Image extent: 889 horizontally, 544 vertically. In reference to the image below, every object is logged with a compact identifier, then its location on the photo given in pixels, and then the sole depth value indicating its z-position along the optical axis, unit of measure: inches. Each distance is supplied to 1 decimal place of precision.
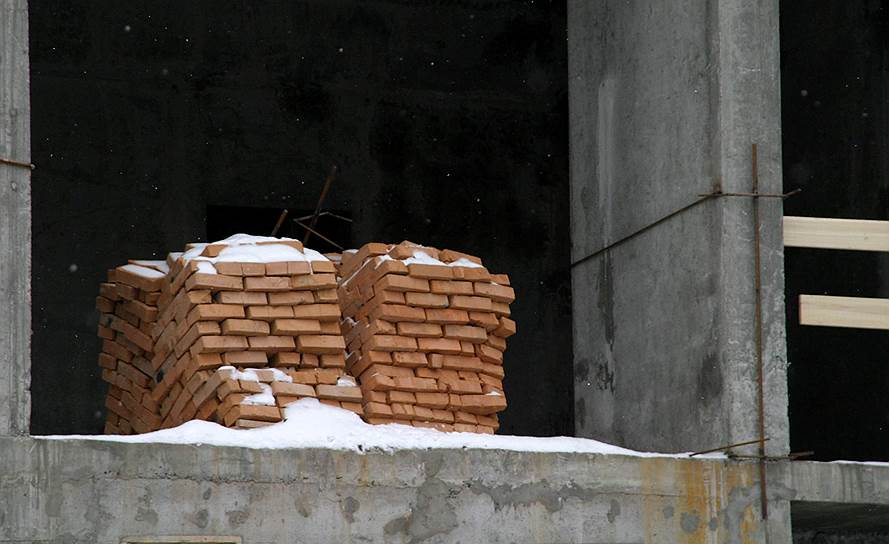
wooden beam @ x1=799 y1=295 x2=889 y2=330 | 773.3
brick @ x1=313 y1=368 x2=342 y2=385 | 751.1
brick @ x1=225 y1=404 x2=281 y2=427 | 718.5
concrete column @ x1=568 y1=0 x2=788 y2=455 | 775.7
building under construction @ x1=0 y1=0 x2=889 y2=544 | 686.5
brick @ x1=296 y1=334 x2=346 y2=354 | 757.9
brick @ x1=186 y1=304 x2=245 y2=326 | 744.3
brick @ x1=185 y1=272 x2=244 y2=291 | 749.9
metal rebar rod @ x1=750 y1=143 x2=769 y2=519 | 757.9
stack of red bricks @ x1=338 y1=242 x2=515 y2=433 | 776.9
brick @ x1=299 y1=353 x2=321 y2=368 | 760.3
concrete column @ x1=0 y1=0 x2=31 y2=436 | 657.0
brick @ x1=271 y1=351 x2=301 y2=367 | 753.9
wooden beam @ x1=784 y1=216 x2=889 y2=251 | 787.4
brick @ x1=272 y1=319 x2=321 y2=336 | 753.0
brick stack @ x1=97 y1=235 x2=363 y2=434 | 735.7
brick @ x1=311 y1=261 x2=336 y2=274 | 769.6
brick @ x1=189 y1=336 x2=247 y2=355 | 742.5
